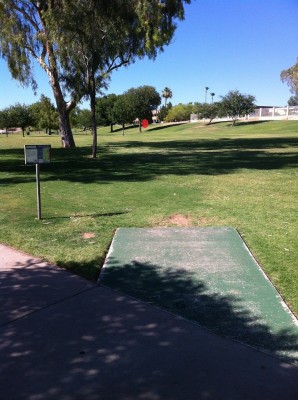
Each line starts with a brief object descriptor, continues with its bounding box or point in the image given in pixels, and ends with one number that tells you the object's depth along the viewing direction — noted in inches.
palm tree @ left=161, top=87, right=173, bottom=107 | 4674.2
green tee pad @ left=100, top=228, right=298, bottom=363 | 130.2
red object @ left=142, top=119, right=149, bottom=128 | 3152.1
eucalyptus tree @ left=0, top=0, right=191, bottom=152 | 630.5
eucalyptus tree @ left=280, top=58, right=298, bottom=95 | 2302.9
